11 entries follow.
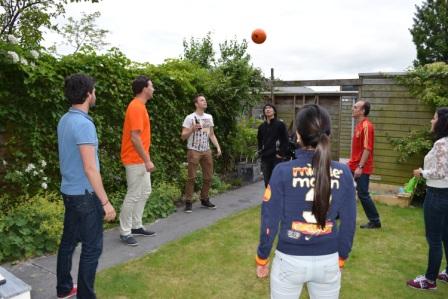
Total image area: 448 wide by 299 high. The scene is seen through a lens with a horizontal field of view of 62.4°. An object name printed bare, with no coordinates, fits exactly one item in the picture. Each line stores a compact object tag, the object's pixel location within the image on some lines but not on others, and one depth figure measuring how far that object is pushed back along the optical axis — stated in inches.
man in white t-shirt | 245.6
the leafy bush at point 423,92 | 279.0
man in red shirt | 210.8
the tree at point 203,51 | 590.7
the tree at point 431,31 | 1031.0
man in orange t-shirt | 177.2
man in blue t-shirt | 114.0
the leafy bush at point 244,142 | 350.0
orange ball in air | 356.5
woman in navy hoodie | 81.0
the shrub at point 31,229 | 165.2
